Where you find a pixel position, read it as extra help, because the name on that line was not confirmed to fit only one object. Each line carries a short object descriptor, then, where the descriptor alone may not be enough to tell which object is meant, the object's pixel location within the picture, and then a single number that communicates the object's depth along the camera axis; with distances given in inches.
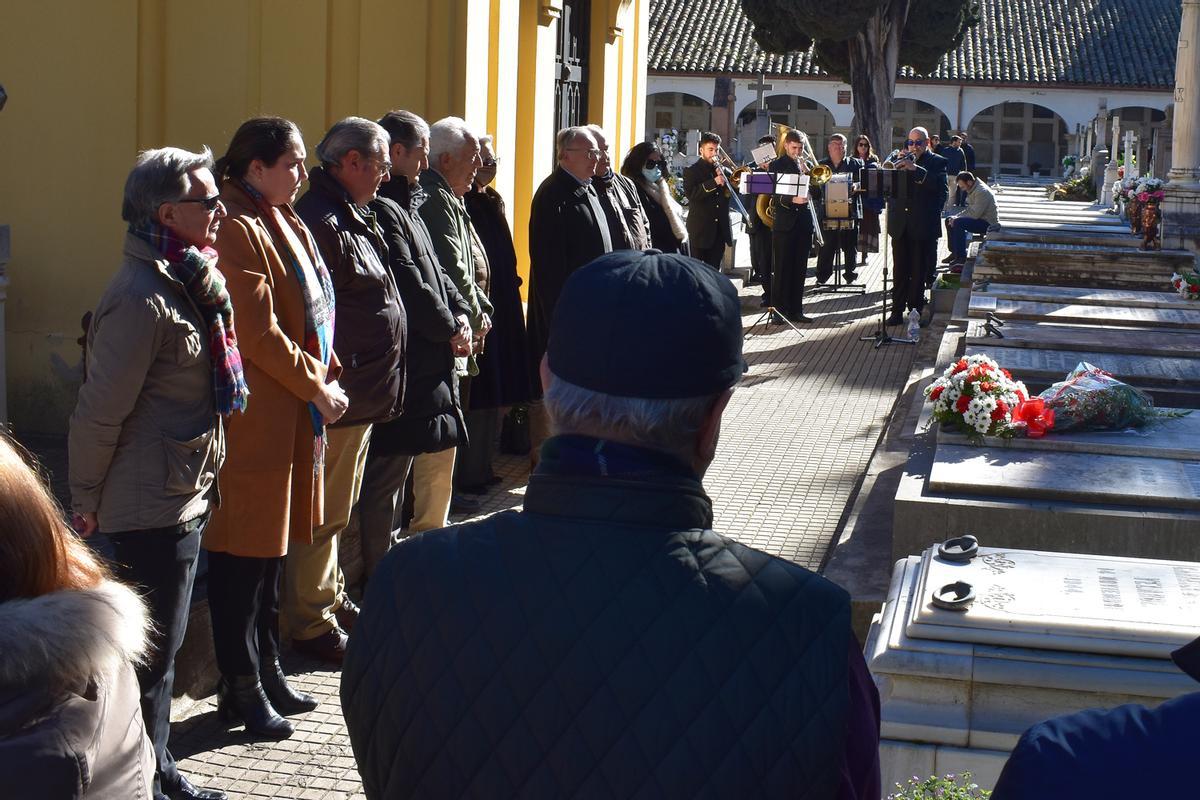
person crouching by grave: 742.5
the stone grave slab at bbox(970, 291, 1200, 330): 414.9
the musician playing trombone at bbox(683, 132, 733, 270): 585.3
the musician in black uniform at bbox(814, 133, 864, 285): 711.7
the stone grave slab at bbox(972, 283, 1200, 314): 454.0
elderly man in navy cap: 70.4
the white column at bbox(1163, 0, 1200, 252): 634.2
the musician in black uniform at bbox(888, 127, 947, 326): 580.1
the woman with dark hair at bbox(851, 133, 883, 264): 791.1
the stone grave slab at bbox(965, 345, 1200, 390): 325.7
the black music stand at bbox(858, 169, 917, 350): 562.9
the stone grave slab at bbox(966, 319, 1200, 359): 362.9
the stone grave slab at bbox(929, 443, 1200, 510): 230.4
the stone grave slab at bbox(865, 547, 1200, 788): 159.2
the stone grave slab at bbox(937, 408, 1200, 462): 257.8
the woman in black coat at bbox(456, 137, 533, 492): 299.6
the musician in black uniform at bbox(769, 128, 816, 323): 595.2
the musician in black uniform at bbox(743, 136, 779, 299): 652.1
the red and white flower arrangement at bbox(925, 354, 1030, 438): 261.4
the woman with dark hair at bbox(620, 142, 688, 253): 408.2
